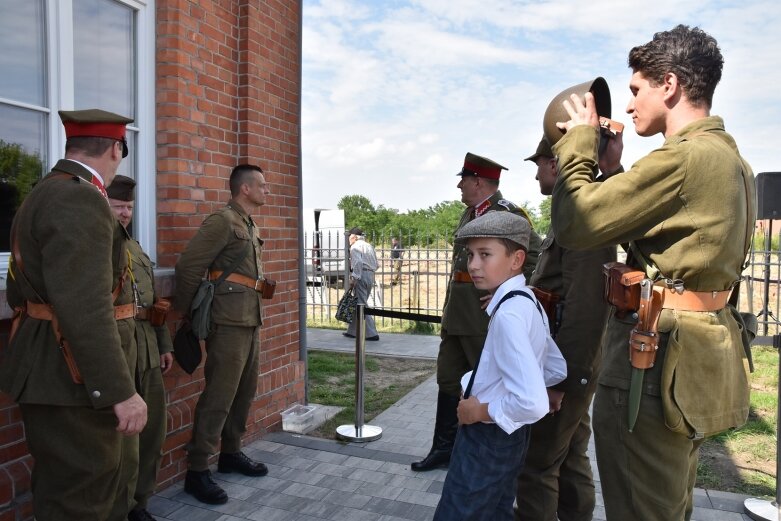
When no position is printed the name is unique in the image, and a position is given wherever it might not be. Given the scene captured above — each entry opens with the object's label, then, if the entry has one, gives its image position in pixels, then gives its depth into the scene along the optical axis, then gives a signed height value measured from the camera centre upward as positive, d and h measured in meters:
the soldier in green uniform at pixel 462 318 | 4.12 -0.49
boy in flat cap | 2.11 -0.51
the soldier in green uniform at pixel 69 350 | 2.20 -0.40
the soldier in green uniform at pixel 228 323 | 3.69 -0.49
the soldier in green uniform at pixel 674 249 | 1.88 +0.00
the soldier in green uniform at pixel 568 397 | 2.55 -0.67
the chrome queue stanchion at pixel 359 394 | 4.79 -1.20
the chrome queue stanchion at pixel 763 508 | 3.45 -1.58
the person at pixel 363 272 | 10.13 -0.41
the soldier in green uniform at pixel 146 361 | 3.20 -0.62
